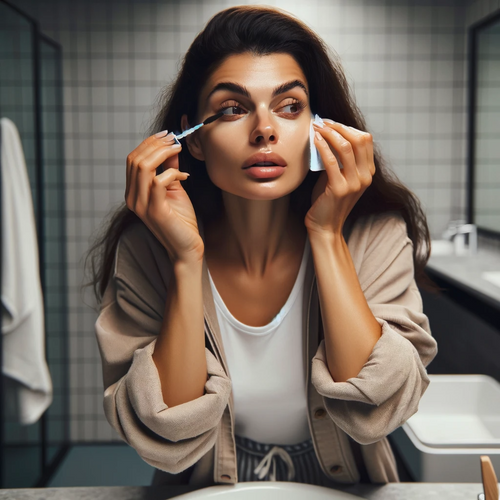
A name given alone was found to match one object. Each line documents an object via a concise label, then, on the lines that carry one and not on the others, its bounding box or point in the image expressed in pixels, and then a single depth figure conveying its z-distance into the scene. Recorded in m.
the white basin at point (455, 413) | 1.16
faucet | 2.32
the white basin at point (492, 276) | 1.76
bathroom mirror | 2.24
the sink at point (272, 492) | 0.63
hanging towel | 1.36
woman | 0.67
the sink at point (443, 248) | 2.33
